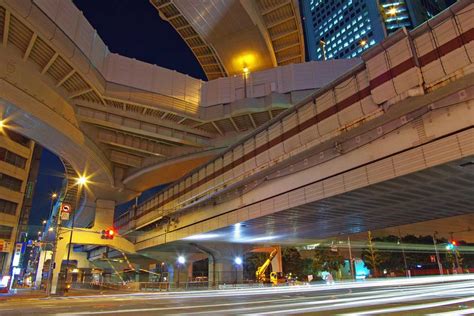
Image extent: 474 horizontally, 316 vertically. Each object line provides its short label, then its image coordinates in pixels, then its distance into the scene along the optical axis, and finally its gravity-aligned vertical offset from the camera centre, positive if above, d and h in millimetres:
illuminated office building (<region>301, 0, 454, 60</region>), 139375 +111392
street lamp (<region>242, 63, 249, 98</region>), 35144 +19228
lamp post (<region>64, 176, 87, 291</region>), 45819 +11752
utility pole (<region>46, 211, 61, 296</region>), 28719 +572
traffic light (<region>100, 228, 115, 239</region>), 31406 +3603
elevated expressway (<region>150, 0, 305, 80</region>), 46312 +35029
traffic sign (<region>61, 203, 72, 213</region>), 29625 +5692
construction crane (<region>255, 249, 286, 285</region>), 41862 -787
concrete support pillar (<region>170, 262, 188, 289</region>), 54075 -39
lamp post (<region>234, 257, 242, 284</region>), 40909 +990
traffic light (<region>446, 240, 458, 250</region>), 46928 +2969
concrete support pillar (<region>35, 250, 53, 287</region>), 54125 +2379
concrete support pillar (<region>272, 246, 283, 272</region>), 45250 +977
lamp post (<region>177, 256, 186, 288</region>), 53012 +1788
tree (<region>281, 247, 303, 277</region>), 57812 +1176
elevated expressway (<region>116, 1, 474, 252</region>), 13078 +5928
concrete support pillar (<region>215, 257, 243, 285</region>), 38969 -71
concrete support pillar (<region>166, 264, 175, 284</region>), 55534 -172
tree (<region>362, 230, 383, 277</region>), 57875 +1654
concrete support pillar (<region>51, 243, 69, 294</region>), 40719 +2090
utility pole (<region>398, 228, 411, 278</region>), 58506 +1288
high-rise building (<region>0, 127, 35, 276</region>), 51875 +14274
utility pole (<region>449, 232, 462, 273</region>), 61912 -508
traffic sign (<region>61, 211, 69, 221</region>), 29703 +5101
